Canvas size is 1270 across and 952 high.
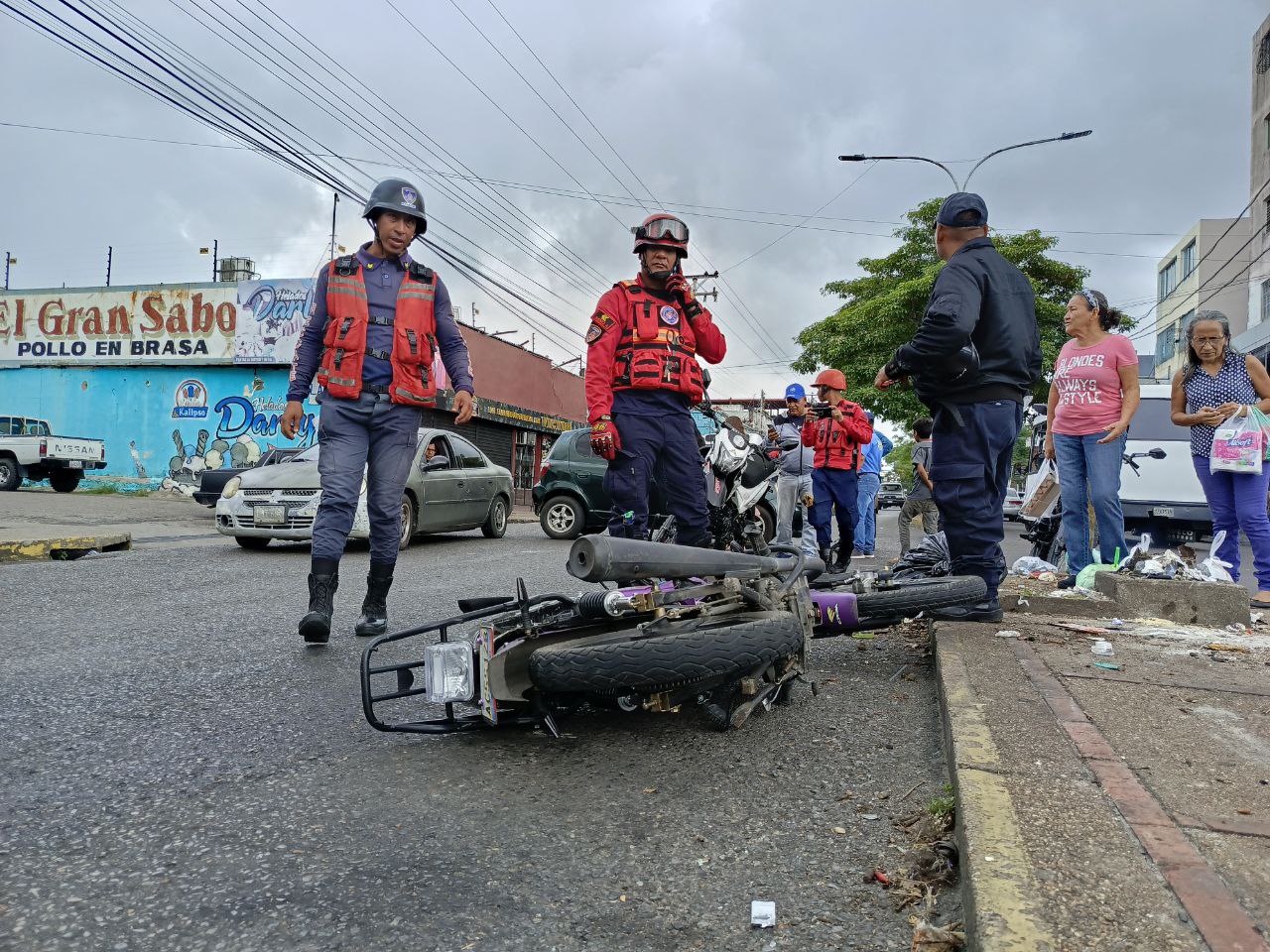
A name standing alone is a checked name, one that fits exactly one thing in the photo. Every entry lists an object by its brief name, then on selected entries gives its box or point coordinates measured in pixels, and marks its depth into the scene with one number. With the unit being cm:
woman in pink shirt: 515
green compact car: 1164
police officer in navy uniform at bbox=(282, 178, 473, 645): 404
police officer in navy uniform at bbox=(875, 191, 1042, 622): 374
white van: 1069
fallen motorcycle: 226
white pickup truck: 2002
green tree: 2820
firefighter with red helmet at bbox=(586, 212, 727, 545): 392
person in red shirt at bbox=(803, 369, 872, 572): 729
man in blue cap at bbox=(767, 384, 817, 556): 866
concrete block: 441
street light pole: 1875
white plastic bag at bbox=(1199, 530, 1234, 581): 475
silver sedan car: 845
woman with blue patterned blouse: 525
